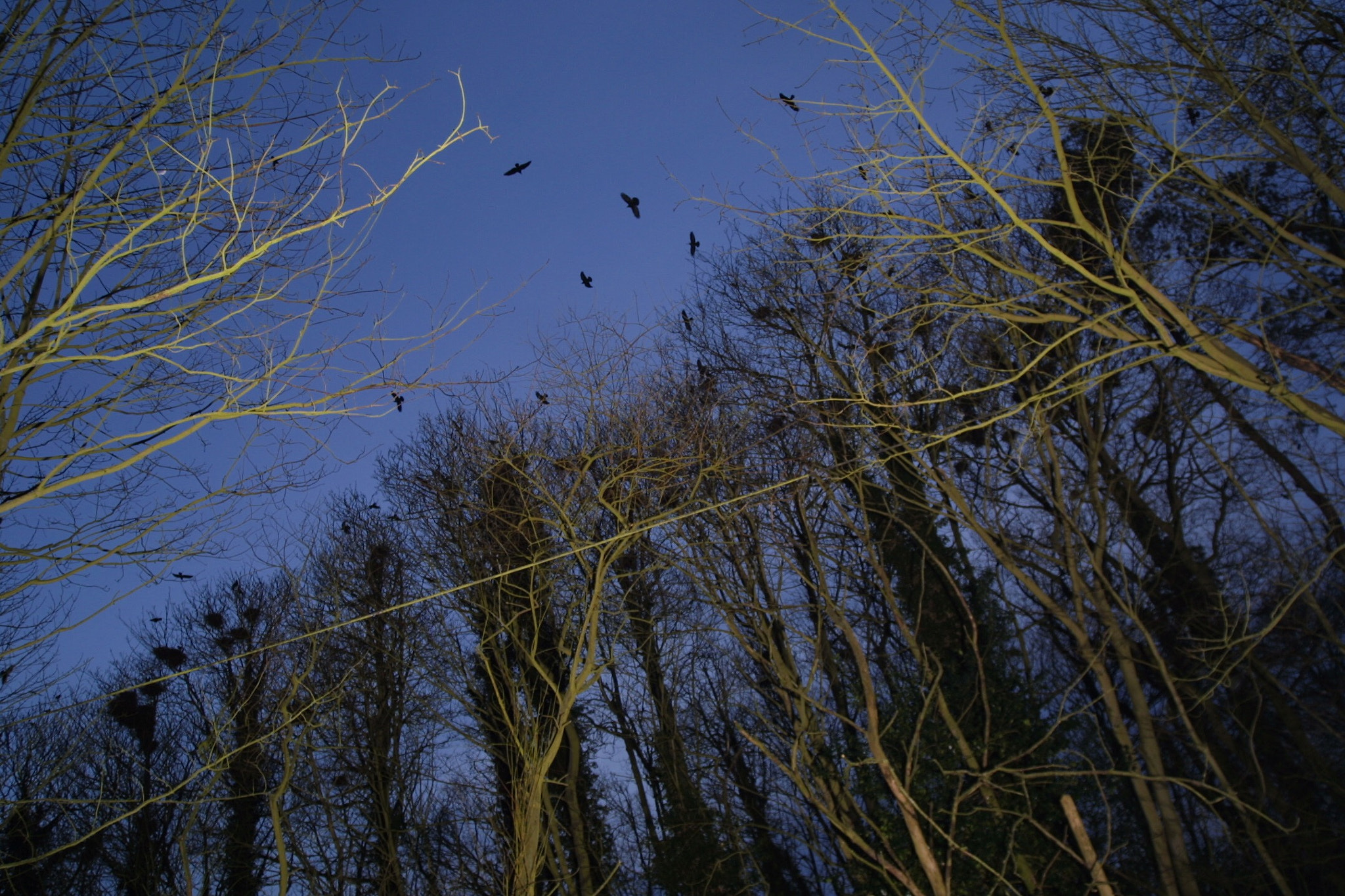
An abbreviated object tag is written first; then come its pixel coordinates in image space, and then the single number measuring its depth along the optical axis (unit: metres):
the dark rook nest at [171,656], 13.30
